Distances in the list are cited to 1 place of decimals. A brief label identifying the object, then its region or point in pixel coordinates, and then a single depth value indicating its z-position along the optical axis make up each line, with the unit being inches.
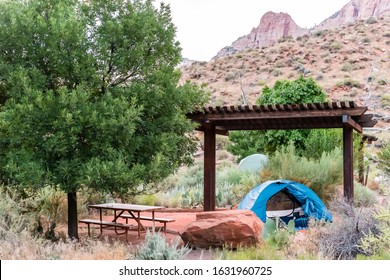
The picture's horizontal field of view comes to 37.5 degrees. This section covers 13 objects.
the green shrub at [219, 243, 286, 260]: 299.5
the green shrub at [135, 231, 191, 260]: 288.2
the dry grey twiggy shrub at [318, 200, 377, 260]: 313.0
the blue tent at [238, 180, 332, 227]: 446.0
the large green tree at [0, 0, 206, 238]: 324.2
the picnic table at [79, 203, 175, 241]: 381.9
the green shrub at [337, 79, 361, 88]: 1363.2
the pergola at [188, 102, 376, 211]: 431.2
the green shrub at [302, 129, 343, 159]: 719.7
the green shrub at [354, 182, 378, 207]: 555.5
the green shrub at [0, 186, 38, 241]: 335.9
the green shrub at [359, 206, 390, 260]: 290.4
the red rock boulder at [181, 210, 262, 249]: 340.2
